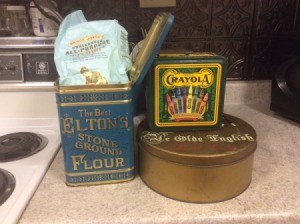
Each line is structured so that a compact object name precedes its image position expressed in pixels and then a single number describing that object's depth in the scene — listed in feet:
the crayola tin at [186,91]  1.75
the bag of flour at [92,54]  1.68
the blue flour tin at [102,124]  1.60
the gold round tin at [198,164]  1.60
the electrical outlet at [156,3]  2.72
